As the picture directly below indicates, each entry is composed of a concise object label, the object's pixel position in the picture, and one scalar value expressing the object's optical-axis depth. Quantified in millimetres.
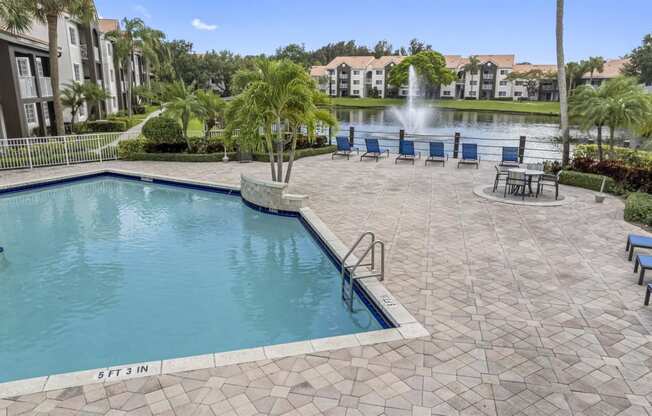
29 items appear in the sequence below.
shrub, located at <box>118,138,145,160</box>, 18578
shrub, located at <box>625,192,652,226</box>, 10094
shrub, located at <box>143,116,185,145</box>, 18172
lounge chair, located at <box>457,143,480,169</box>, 17062
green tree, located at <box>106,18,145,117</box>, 39750
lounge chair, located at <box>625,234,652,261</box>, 7480
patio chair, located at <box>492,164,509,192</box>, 12720
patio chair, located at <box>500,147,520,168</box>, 15983
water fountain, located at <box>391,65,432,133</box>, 39125
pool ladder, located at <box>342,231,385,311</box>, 6672
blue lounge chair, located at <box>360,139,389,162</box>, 18516
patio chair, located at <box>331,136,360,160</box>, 19141
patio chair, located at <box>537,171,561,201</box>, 12391
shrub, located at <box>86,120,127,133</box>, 28172
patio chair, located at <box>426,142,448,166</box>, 17438
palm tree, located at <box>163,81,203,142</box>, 17844
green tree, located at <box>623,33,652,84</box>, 64500
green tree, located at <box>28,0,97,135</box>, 19516
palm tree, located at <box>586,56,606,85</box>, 73894
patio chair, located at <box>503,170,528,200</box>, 12273
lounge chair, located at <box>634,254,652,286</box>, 6612
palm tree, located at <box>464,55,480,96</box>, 82062
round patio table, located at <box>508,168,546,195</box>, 12125
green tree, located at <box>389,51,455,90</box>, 69688
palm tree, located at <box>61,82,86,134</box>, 26953
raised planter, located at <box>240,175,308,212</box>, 11523
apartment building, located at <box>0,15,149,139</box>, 21031
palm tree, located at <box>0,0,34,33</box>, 16484
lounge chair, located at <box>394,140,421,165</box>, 17828
